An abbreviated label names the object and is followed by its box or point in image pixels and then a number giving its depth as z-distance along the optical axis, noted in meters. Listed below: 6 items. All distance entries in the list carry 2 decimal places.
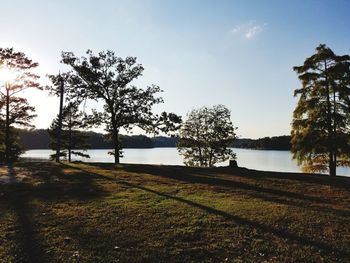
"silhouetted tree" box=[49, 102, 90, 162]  49.55
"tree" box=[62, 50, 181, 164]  30.39
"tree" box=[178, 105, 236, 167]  44.19
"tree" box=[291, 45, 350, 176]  26.30
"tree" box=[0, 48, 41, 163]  32.97
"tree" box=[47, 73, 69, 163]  29.97
